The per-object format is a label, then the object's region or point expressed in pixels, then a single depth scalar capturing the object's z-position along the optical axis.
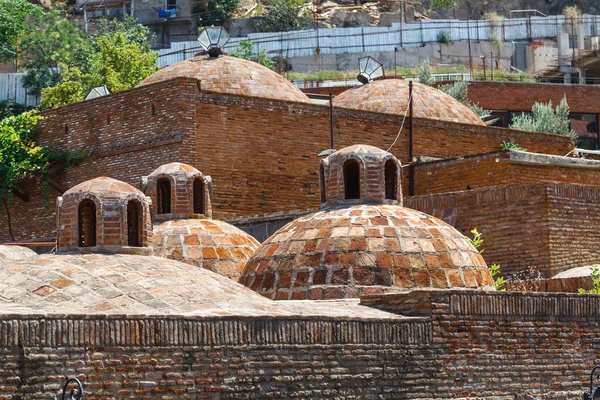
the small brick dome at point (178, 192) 21.33
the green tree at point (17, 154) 28.01
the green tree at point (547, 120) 38.16
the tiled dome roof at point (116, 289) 13.02
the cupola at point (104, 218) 15.40
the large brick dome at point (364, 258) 16.81
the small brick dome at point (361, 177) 18.12
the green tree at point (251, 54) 49.31
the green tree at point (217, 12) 60.12
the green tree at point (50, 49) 50.06
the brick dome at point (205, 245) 20.25
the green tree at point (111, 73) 38.34
